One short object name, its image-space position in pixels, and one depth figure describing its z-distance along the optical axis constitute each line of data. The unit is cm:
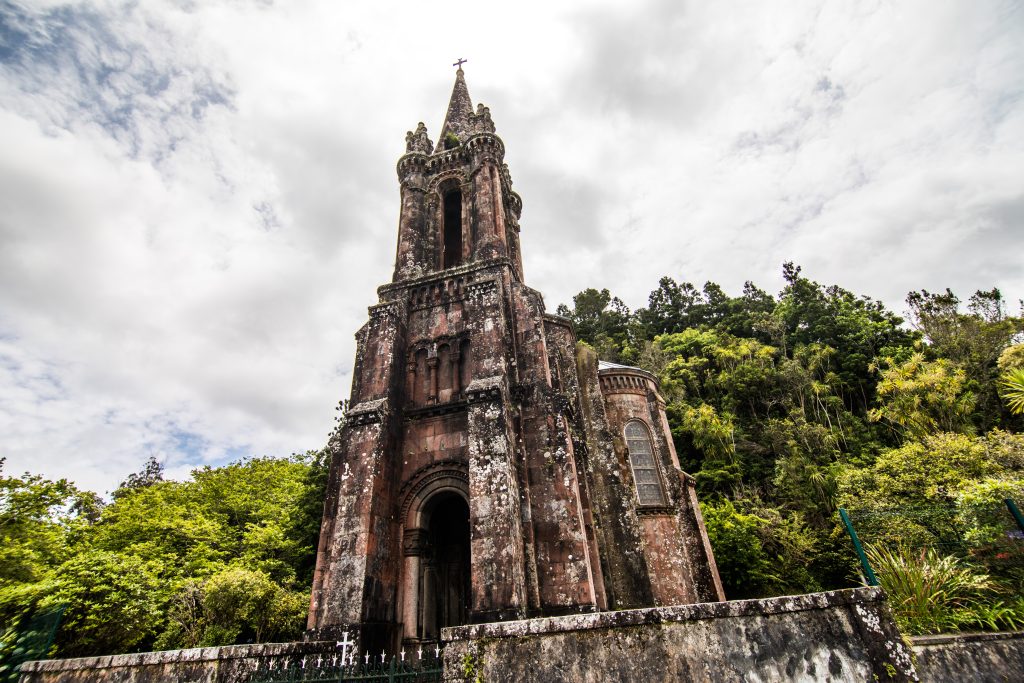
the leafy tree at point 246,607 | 1527
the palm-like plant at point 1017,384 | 1052
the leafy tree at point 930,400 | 2211
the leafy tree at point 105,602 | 1306
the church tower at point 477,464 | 938
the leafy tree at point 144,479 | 3169
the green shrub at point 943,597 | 577
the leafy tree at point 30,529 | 1487
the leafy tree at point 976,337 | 2412
